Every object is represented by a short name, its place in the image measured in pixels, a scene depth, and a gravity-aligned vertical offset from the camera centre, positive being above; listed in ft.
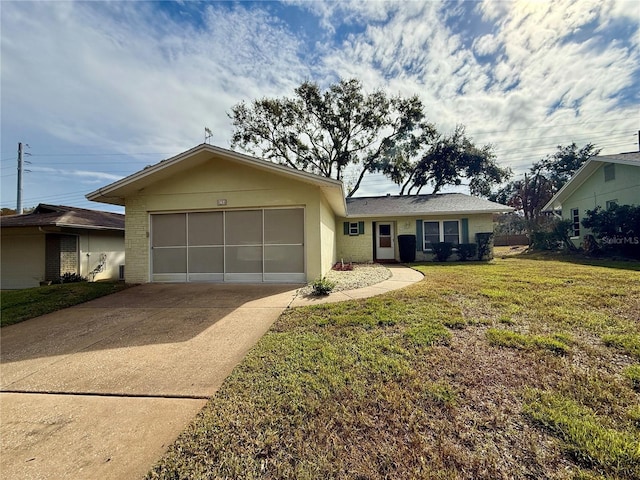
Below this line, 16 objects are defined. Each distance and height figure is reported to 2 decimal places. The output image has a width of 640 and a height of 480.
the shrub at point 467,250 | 42.65 -1.09
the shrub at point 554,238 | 49.62 +0.76
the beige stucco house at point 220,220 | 26.14 +2.98
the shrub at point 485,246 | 42.29 -0.48
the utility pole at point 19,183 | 70.03 +18.61
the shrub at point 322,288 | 21.27 -3.36
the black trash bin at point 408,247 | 43.98 -0.40
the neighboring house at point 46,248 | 33.50 +0.62
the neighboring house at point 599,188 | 40.29 +9.37
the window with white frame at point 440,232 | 44.60 +2.09
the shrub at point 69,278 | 33.65 -3.44
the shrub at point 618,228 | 37.14 +1.88
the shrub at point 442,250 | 42.86 -1.00
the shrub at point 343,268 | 35.37 -3.05
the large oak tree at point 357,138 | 74.59 +32.38
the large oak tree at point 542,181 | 87.45 +21.16
